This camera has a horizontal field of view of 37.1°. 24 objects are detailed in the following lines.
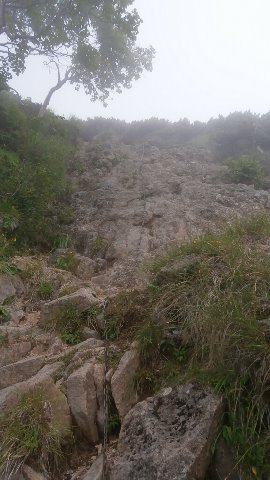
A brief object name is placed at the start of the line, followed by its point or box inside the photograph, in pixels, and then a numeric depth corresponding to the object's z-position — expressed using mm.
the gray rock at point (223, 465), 2842
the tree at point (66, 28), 10820
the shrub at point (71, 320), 4584
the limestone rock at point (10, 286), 5276
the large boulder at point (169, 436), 2852
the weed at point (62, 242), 7180
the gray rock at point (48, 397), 3381
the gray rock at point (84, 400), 3447
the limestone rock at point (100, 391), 3479
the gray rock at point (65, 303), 4766
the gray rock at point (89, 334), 4432
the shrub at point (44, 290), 5461
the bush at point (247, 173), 9422
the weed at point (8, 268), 5562
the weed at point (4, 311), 4945
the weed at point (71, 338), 4440
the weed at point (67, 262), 6363
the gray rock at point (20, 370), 3955
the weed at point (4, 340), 4410
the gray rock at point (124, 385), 3490
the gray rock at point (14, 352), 4262
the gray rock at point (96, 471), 3004
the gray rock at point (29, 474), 2923
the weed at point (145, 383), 3582
